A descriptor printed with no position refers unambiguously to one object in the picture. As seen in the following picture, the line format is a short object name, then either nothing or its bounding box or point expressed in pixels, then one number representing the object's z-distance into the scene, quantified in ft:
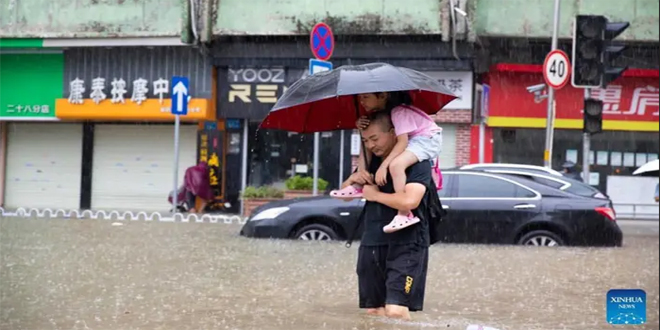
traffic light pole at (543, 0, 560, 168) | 65.50
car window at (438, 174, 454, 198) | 45.52
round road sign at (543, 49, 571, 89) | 54.65
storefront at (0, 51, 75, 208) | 71.36
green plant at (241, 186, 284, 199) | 68.59
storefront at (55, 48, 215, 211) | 79.41
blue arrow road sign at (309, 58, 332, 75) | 46.50
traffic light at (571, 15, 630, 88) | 43.62
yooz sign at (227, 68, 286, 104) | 79.66
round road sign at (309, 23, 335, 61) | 48.98
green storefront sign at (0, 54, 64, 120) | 76.54
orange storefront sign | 80.74
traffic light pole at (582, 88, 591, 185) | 53.25
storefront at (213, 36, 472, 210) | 76.64
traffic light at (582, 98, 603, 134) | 50.52
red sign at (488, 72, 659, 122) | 81.46
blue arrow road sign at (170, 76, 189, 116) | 63.41
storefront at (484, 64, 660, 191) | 81.46
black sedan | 44.80
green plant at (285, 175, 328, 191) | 69.05
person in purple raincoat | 76.69
